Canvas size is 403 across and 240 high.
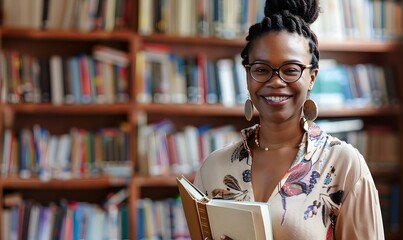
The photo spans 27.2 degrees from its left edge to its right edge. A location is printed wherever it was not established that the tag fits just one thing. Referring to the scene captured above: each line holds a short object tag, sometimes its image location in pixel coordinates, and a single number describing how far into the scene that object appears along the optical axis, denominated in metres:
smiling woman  1.66
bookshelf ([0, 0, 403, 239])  3.92
